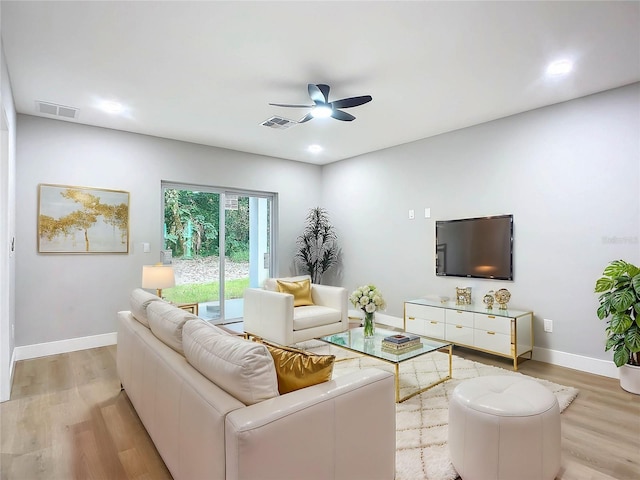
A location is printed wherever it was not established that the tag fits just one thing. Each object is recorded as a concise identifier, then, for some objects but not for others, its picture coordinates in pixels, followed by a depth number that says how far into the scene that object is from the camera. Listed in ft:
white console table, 12.14
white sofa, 4.37
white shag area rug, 6.84
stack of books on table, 9.96
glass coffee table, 9.53
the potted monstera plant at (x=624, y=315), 9.73
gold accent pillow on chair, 15.16
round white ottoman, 6.00
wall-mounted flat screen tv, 13.74
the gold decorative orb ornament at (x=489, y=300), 13.56
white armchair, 13.19
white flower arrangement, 11.24
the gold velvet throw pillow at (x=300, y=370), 5.33
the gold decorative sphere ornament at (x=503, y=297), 13.19
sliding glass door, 17.30
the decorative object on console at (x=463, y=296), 14.46
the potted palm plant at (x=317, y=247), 20.92
